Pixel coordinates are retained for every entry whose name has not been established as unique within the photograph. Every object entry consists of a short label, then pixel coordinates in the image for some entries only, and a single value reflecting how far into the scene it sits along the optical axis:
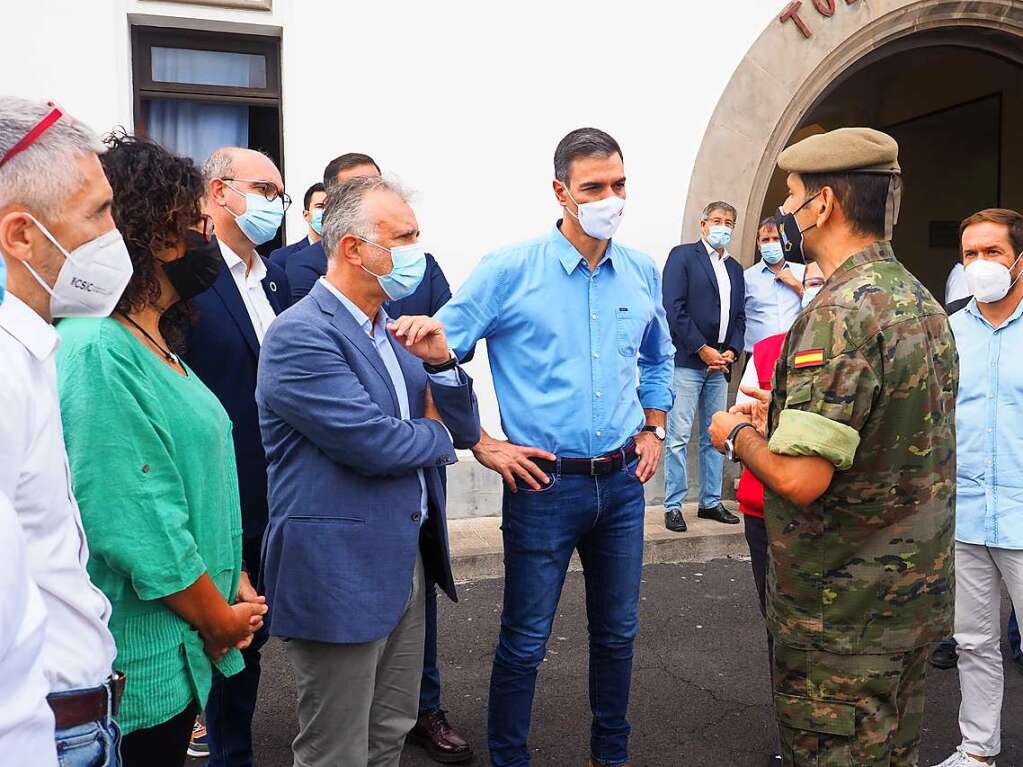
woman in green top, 1.83
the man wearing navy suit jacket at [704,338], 6.33
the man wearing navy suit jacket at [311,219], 5.11
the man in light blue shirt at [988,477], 3.27
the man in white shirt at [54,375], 1.28
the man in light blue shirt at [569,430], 3.02
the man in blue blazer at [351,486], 2.24
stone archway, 6.75
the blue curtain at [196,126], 5.91
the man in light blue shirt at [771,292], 6.73
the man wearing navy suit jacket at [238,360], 2.85
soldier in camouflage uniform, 2.10
